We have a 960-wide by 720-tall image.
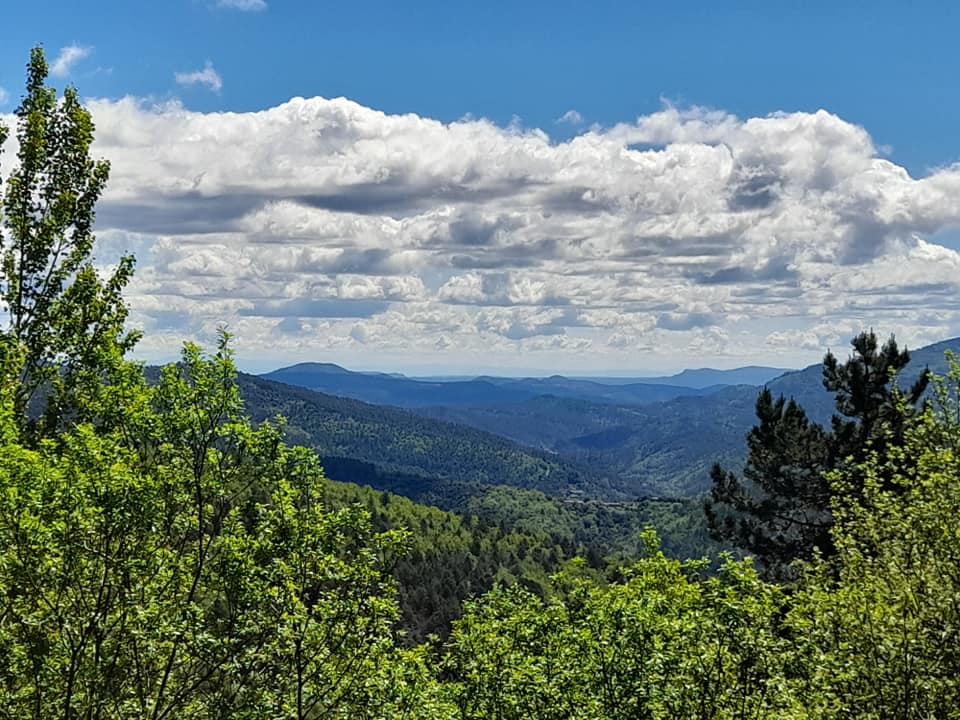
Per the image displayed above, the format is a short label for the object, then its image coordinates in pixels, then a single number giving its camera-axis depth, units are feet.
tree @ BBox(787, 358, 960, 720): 60.90
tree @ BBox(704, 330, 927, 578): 167.63
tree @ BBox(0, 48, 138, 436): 79.25
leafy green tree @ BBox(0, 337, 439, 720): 51.60
